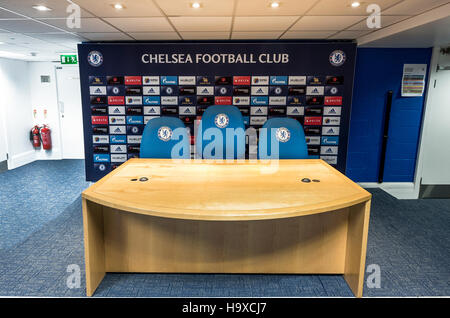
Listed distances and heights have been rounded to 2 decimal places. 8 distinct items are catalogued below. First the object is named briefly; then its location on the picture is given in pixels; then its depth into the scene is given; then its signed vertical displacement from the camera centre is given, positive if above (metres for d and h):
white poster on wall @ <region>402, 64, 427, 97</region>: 4.32 +0.45
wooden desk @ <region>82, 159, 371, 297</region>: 2.03 -0.90
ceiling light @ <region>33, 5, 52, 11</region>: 2.59 +0.80
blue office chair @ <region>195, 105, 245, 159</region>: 3.46 -0.32
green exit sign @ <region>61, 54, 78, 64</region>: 5.23 +0.74
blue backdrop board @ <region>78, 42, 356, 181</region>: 4.27 +0.29
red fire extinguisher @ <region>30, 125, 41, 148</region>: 6.22 -0.68
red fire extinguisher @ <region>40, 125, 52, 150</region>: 6.20 -0.69
